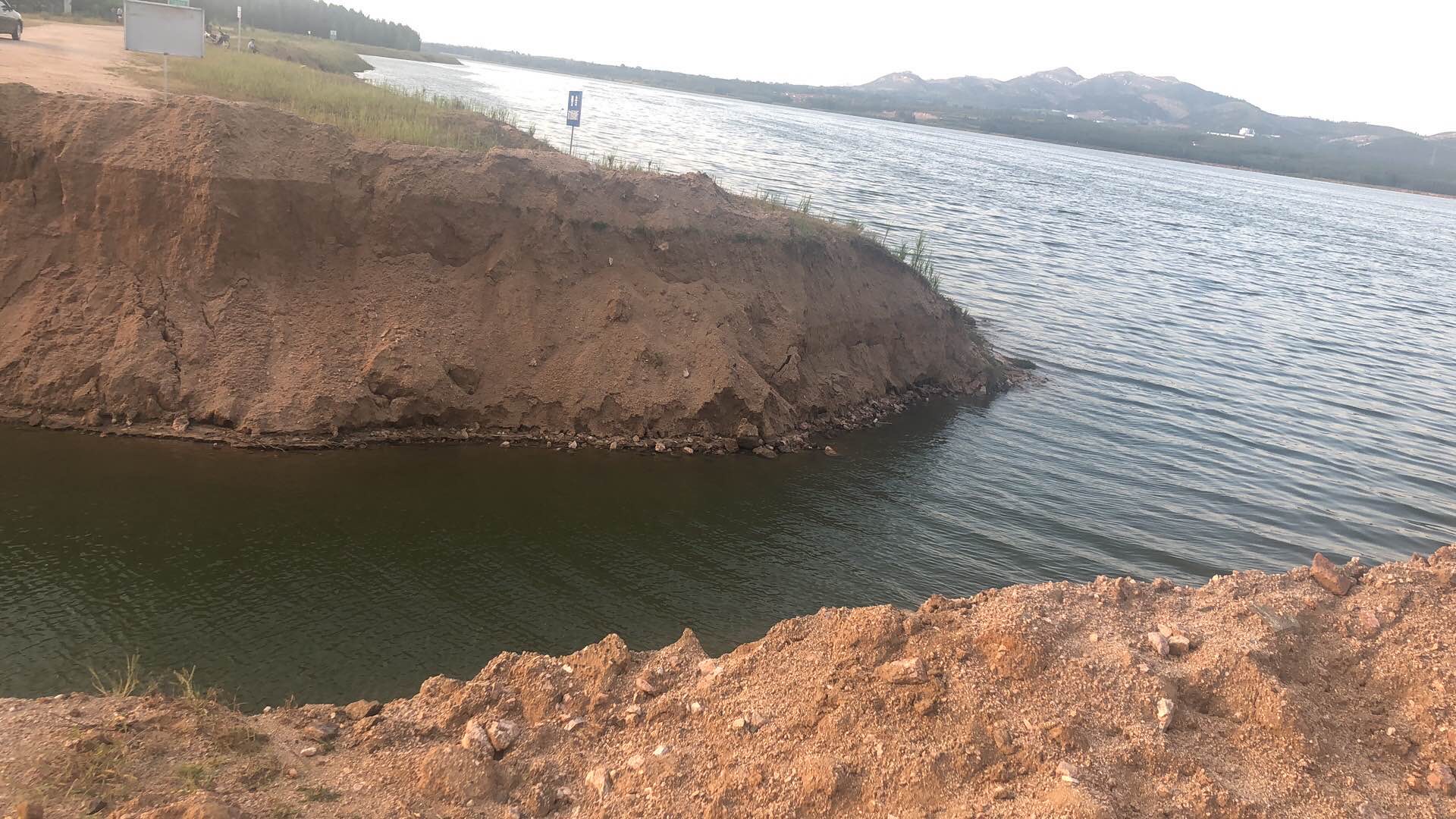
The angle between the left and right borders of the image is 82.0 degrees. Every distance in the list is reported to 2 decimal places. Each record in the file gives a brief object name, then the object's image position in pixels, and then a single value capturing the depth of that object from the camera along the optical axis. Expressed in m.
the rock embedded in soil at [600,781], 5.54
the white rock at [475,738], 5.89
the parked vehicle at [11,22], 23.78
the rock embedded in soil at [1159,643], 6.84
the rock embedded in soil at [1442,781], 5.68
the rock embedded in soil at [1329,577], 8.02
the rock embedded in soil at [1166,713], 5.98
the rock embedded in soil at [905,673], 6.26
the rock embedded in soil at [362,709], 6.50
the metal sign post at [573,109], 19.83
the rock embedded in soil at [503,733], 5.95
